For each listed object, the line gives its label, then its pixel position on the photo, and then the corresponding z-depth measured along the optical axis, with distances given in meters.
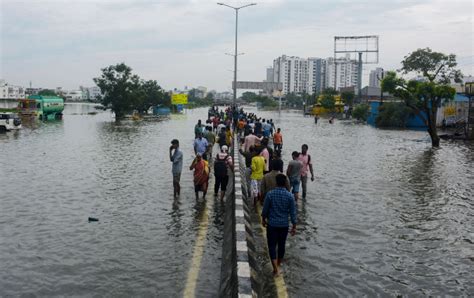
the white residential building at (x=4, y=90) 183.36
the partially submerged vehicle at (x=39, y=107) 52.06
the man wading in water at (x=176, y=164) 11.71
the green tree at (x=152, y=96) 73.93
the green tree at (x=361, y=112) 62.22
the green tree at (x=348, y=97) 83.38
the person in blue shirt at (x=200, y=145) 14.09
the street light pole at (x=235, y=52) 41.61
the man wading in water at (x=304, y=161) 11.47
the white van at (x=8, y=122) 33.06
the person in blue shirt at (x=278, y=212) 6.63
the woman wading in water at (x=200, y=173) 11.35
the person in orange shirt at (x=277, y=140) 20.86
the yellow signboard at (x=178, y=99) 88.25
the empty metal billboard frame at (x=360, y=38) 86.75
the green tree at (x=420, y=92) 29.56
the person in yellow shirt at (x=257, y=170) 10.61
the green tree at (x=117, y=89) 57.50
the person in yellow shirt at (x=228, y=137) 20.11
